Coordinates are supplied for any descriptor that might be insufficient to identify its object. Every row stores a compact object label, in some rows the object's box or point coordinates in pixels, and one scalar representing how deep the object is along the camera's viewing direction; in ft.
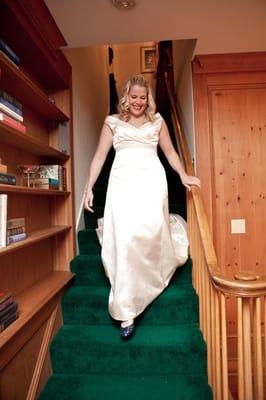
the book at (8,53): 4.34
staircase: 4.89
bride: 5.46
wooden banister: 3.79
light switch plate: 7.89
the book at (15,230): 4.66
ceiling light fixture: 5.79
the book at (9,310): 4.27
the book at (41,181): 6.11
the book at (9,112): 4.44
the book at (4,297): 4.33
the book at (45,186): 6.12
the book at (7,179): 4.36
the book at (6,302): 4.31
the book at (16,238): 4.58
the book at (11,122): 4.41
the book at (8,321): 4.23
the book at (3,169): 4.42
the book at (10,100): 4.48
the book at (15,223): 4.72
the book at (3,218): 4.22
